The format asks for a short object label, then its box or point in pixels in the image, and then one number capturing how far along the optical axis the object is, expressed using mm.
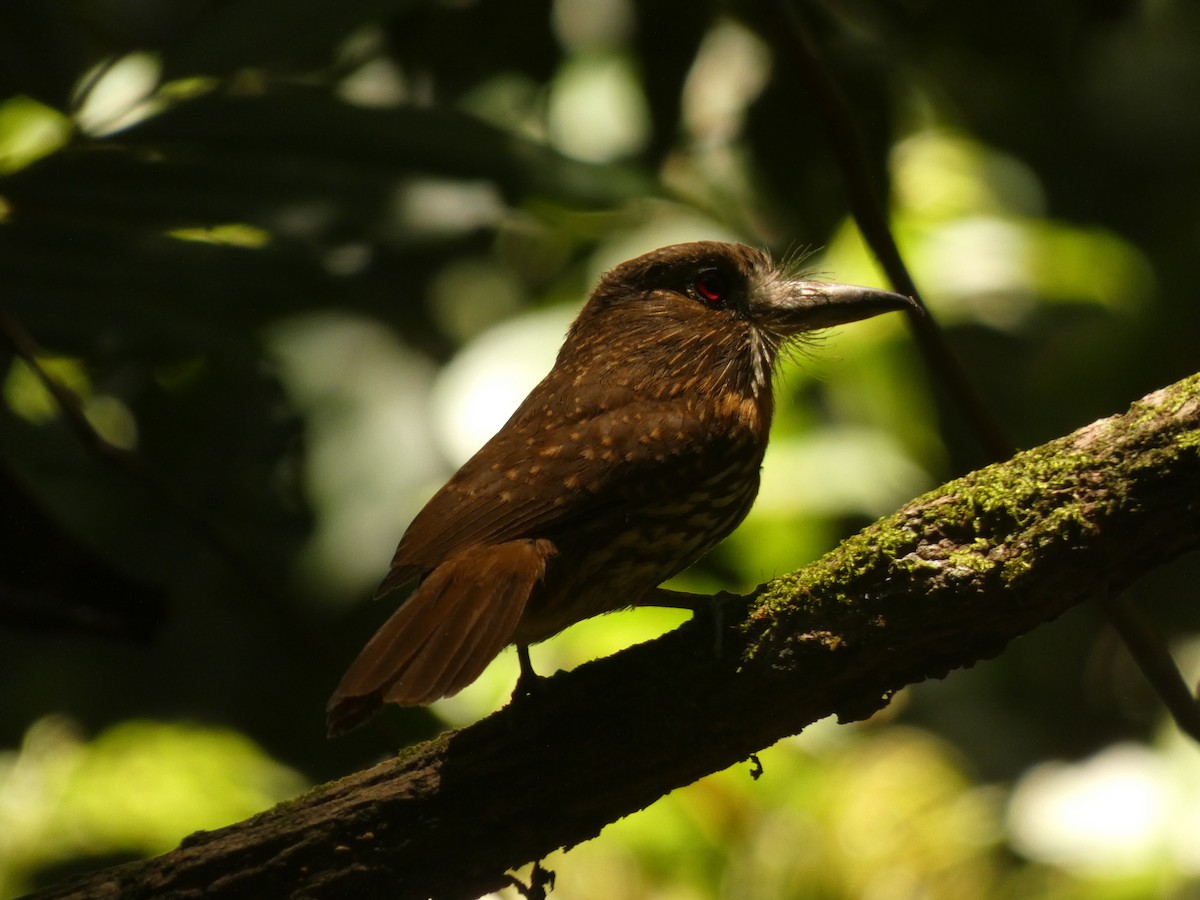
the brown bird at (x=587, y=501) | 4082
